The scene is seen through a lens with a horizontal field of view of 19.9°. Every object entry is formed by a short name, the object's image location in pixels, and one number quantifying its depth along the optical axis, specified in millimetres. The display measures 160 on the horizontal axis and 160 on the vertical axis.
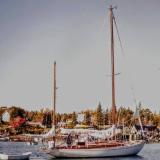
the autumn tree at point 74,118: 183950
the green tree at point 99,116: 182075
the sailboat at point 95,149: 58969
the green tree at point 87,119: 188925
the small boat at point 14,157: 53375
